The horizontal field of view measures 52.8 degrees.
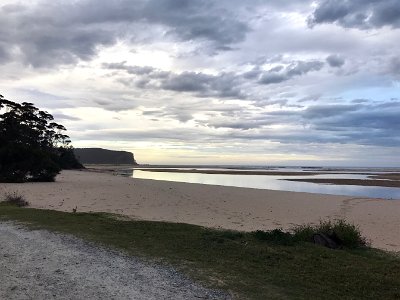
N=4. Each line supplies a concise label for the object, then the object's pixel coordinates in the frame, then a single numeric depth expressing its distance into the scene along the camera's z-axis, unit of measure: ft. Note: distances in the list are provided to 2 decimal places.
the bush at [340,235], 35.22
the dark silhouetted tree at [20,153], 115.44
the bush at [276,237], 33.50
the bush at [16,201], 63.39
